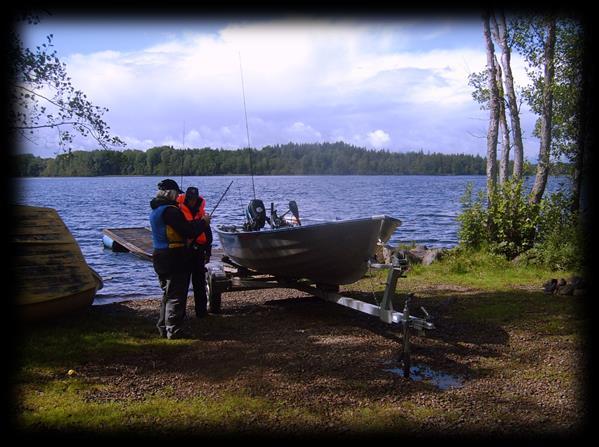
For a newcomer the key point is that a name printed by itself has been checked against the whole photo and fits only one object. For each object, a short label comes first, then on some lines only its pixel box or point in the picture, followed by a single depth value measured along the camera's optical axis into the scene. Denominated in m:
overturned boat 7.58
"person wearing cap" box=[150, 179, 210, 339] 7.37
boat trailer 5.89
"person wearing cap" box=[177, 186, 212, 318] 8.34
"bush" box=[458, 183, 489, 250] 14.27
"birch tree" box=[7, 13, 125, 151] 7.56
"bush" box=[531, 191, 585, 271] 12.04
